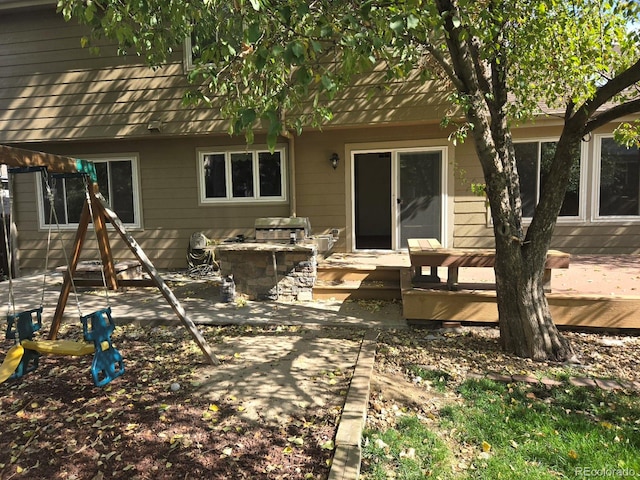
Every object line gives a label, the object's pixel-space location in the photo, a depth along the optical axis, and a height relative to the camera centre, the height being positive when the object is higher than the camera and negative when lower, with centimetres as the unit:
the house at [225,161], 725 +68
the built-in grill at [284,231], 673 -50
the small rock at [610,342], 420 -147
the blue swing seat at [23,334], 336 -104
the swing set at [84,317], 323 -88
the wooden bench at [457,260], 443 -69
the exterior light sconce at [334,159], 773 +70
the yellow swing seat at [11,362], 308 -115
